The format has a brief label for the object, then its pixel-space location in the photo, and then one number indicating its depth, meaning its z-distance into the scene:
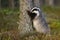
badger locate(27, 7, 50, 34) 14.92
